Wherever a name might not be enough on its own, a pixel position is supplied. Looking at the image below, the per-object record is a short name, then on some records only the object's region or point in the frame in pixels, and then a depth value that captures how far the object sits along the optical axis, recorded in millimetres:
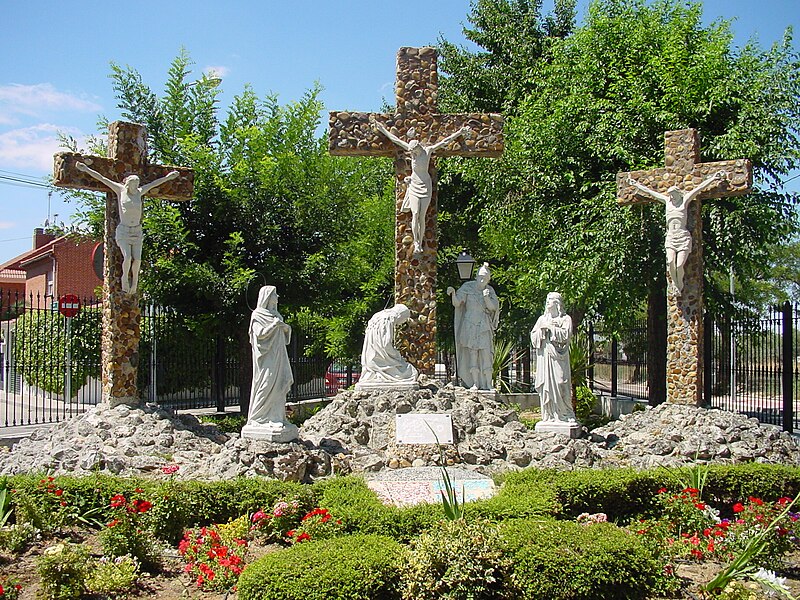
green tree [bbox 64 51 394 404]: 15852
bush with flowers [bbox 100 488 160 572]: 6309
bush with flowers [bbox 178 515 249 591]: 5914
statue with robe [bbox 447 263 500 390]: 12414
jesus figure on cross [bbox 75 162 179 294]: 11367
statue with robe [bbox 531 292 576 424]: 11117
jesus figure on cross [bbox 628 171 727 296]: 11852
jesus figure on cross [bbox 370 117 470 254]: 12387
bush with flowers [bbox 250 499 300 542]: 7090
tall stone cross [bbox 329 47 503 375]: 12508
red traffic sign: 14250
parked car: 24230
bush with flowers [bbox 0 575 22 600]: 5270
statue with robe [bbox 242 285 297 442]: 9352
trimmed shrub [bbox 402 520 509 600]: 5336
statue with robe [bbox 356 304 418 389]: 11211
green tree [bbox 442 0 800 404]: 15289
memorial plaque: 10055
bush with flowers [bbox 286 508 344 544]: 6664
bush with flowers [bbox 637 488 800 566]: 6320
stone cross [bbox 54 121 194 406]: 11281
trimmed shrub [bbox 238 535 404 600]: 5199
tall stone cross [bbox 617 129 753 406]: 11797
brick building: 29469
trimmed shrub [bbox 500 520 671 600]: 5484
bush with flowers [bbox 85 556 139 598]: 5701
